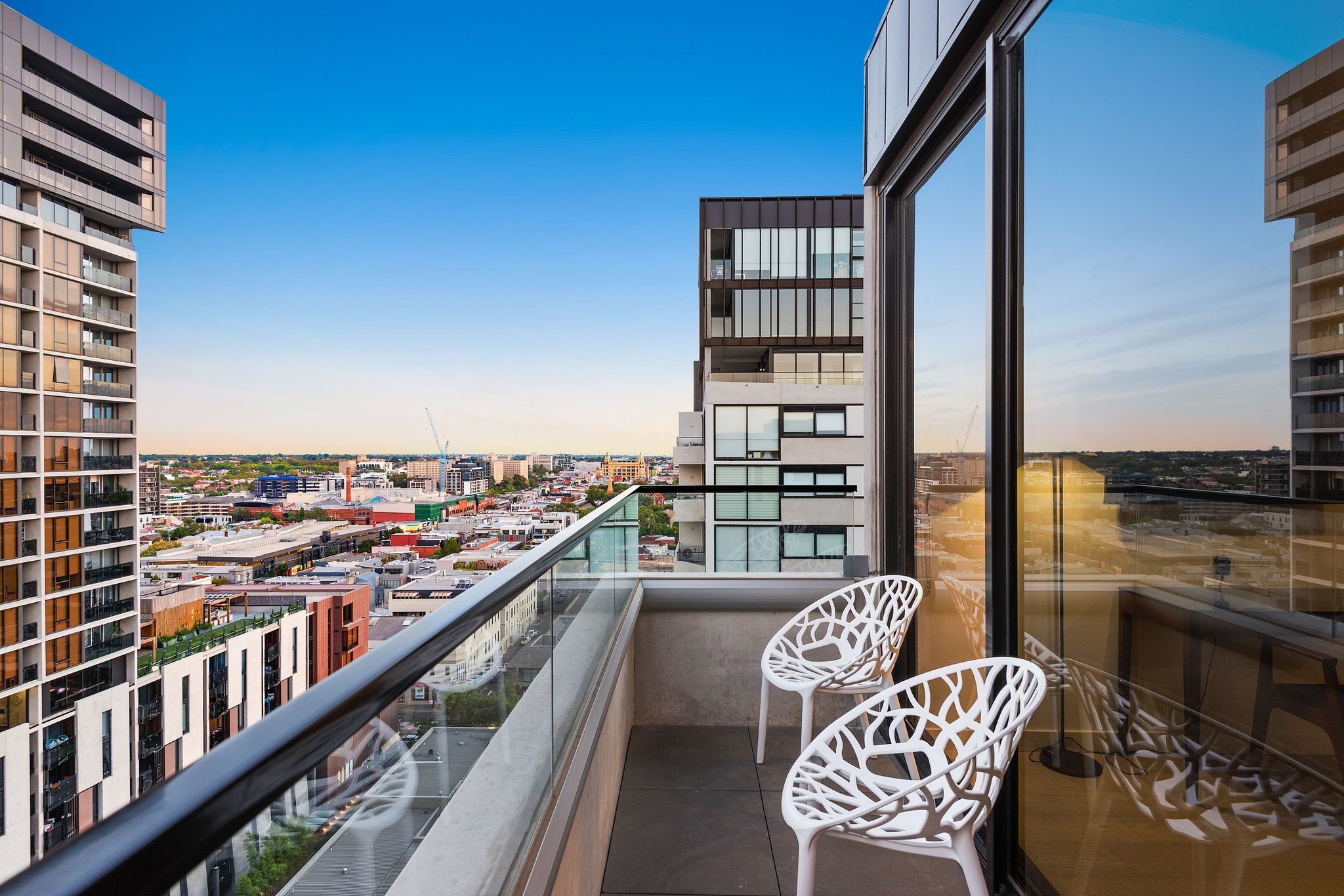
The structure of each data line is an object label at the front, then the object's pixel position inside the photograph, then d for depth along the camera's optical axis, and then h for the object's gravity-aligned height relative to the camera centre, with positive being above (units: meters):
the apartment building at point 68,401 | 21.20 +1.74
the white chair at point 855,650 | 2.61 -0.80
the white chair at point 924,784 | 1.46 -0.78
